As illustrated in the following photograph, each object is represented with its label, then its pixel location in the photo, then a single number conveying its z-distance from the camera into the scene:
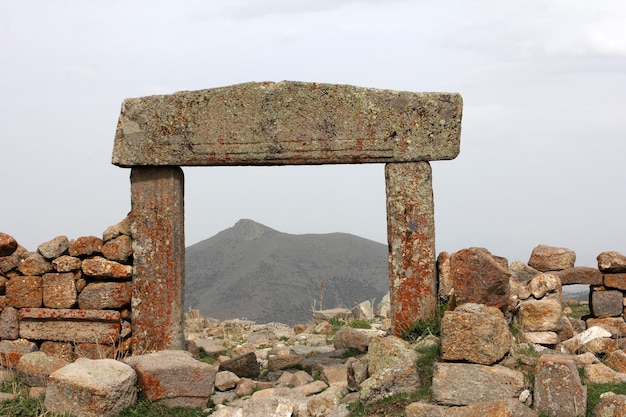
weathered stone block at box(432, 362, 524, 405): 6.76
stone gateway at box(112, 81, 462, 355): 8.55
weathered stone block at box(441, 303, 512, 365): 6.98
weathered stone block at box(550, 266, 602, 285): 12.37
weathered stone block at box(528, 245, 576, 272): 12.70
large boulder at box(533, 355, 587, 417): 6.50
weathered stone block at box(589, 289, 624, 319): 12.26
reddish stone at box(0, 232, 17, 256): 9.03
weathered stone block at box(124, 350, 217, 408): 7.04
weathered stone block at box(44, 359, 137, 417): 6.50
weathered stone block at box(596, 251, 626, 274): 12.21
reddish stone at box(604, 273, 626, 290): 12.23
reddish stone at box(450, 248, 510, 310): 8.03
